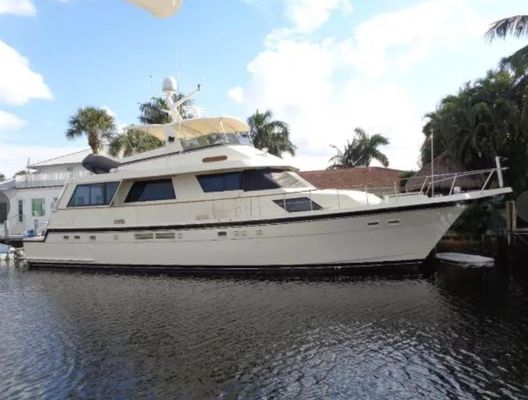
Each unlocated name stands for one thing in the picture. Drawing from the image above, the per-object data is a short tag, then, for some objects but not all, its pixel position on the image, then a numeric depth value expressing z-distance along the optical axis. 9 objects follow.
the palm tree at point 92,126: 32.91
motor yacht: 14.64
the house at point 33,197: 34.88
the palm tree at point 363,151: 41.00
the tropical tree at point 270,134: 39.53
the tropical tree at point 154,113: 34.06
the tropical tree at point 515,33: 17.19
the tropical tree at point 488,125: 21.22
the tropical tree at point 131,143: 32.91
